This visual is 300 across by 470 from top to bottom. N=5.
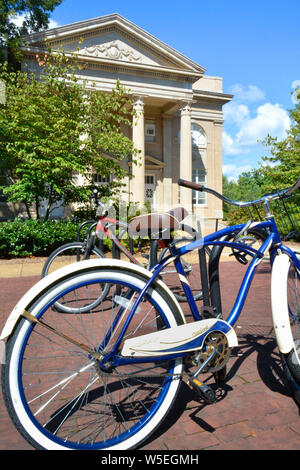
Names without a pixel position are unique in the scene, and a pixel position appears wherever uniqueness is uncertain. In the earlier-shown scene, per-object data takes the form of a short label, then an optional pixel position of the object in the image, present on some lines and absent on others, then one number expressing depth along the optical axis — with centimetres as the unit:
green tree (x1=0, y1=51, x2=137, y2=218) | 1183
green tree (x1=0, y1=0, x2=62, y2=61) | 1569
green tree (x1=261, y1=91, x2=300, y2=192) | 1647
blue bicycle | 176
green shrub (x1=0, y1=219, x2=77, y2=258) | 1116
